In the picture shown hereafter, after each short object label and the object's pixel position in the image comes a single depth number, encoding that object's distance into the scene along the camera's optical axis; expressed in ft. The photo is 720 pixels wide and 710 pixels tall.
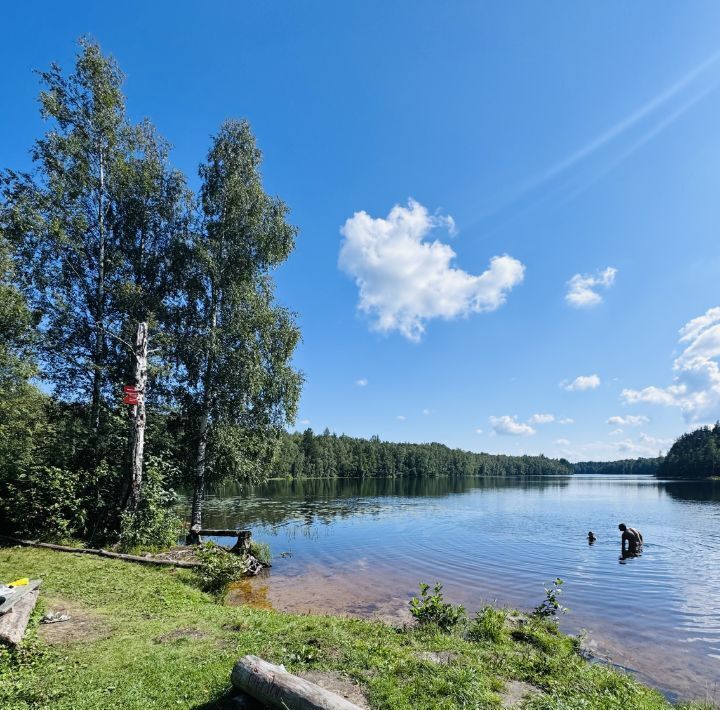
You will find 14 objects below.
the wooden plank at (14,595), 22.12
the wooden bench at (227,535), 55.11
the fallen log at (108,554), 43.89
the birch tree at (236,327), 63.21
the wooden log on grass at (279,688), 15.92
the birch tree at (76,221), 56.13
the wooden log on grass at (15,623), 21.07
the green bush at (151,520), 49.26
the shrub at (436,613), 30.96
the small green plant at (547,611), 35.83
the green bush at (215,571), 40.42
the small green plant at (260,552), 58.13
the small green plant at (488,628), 28.71
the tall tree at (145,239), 60.80
